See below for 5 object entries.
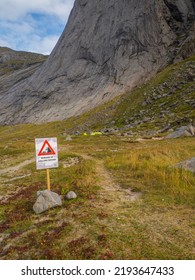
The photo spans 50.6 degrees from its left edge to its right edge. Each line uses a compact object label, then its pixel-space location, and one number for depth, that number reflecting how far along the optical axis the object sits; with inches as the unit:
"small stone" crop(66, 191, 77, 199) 366.4
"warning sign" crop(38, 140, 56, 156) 379.3
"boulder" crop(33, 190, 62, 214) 333.7
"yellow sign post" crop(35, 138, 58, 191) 375.4
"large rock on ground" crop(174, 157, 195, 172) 437.3
